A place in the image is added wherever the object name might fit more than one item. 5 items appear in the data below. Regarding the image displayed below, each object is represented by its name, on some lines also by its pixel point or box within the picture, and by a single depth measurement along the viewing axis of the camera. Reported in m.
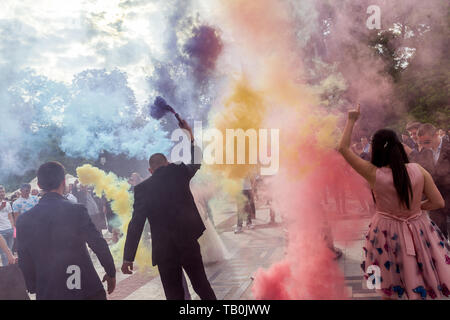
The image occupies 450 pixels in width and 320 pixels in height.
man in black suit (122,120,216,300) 3.60
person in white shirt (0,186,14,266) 7.84
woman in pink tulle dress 2.96
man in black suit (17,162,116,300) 2.95
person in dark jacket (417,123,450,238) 5.22
